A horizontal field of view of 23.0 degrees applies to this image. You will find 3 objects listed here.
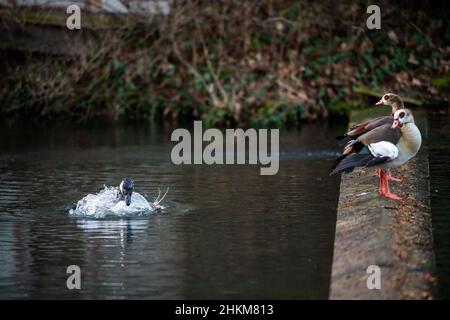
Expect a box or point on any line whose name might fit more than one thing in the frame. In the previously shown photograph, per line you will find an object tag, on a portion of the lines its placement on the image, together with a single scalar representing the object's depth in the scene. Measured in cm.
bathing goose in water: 1085
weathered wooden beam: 721
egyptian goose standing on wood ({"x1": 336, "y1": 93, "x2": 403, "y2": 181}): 1009
